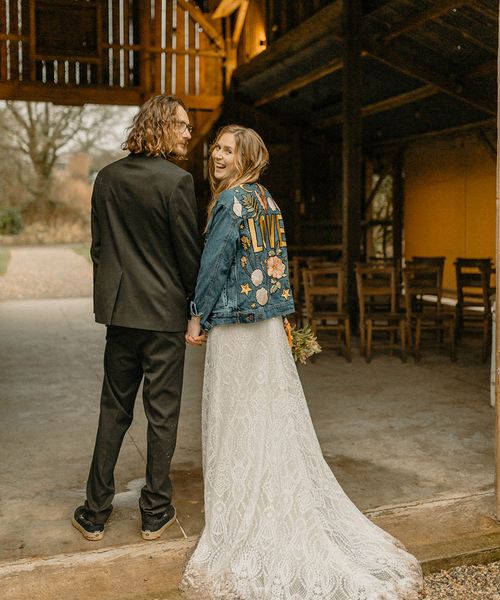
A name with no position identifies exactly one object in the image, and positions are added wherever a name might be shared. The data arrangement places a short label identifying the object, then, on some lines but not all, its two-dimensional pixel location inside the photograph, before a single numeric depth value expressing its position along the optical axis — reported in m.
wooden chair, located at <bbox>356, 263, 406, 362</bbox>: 7.52
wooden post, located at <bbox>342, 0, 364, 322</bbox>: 9.02
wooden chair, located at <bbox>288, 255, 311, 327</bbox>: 9.18
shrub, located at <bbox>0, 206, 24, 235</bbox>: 18.02
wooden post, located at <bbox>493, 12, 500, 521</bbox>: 3.38
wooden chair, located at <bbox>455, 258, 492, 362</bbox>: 7.59
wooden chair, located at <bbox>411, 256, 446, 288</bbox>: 9.51
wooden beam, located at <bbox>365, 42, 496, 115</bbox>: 8.91
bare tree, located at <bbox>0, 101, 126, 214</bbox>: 17.94
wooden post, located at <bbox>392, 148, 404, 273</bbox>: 14.91
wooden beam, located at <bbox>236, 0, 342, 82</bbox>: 9.12
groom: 2.98
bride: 2.85
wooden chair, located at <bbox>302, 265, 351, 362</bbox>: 7.70
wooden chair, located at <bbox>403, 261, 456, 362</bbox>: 7.54
